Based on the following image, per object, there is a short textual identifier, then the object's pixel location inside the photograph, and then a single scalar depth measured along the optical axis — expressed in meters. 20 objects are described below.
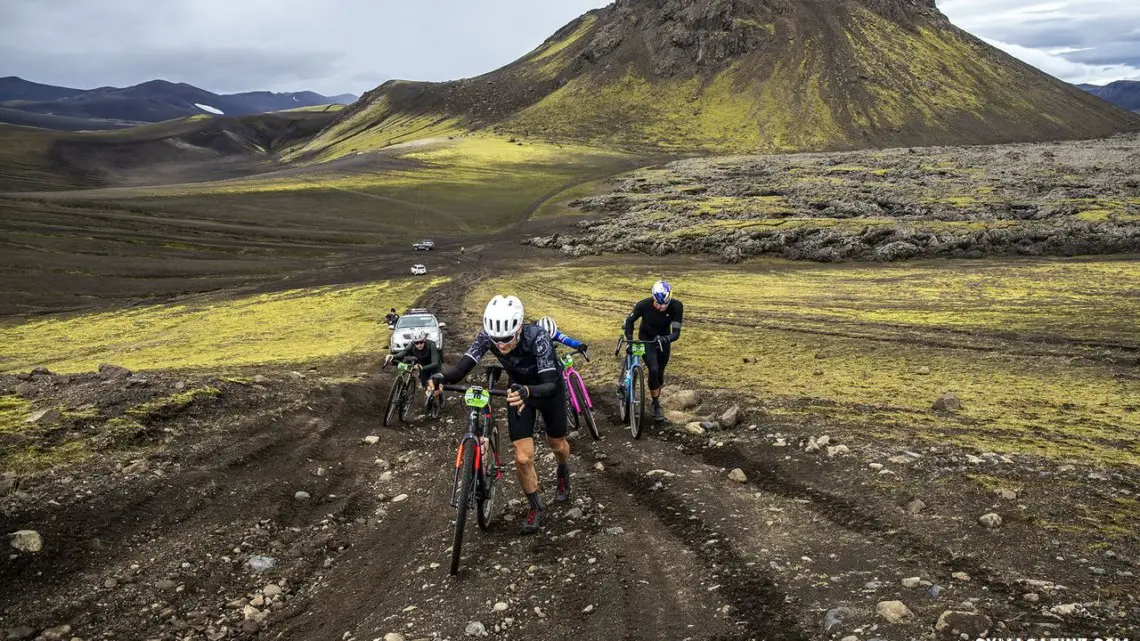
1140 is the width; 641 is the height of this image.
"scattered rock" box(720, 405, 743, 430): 12.92
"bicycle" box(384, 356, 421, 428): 14.62
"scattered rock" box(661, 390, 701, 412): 14.60
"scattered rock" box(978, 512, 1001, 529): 8.04
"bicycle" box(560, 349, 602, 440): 12.97
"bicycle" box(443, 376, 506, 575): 8.20
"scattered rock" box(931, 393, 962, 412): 12.88
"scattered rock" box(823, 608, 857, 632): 6.31
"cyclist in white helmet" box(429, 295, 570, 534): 8.52
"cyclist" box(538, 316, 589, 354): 10.80
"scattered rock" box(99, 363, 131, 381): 12.97
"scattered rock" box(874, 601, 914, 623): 6.29
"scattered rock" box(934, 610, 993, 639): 5.95
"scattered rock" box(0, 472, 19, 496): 8.38
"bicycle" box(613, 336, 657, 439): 12.93
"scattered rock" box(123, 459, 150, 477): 9.65
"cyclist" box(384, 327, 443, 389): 15.15
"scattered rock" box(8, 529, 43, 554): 7.70
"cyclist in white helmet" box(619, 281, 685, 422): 13.53
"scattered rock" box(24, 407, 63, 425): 10.22
